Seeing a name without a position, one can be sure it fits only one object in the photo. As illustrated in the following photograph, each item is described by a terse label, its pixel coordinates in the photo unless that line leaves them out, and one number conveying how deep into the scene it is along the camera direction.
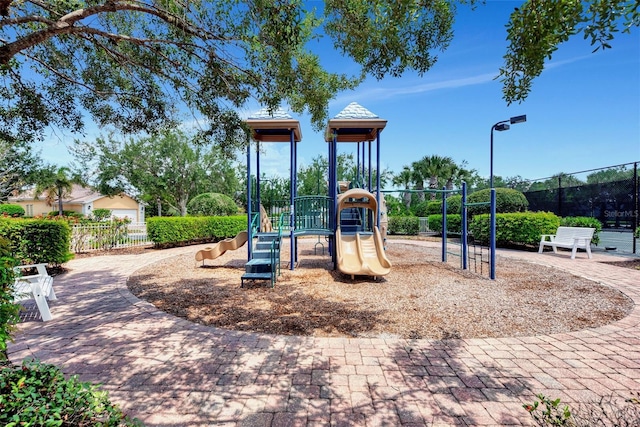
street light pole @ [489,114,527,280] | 6.71
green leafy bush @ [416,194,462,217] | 18.67
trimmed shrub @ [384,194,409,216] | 22.07
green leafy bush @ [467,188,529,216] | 15.15
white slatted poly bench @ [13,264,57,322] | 4.29
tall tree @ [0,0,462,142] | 3.43
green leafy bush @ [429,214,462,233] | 16.58
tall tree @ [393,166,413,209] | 31.91
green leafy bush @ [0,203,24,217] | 26.87
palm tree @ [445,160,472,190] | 29.58
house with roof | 35.29
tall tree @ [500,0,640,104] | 2.02
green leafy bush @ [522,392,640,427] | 2.06
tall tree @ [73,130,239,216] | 24.31
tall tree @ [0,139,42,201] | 23.29
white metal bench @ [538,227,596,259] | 9.51
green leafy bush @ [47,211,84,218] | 32.01
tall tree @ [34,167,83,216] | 28.27
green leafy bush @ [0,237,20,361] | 1.81
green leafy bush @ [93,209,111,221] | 30.18
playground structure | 7.64
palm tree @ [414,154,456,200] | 28.86
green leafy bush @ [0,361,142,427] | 1.53
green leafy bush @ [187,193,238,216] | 18.16
